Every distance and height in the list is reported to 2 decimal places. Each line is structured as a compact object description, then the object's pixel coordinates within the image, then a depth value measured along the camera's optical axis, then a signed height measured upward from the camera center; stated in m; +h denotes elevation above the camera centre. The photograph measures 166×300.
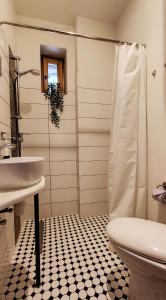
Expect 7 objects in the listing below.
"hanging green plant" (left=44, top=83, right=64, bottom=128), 1.99 +0.52
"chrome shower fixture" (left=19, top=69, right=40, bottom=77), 1.59 +0.69
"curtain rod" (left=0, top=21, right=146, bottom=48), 1.26 +0.93
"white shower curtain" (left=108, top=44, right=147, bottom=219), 1.45 +0.05
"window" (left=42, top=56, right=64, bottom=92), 2.15 +0.97
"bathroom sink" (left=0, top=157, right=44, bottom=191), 0.69 -0.13
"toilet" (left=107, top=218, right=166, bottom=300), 0.74 -0.52
